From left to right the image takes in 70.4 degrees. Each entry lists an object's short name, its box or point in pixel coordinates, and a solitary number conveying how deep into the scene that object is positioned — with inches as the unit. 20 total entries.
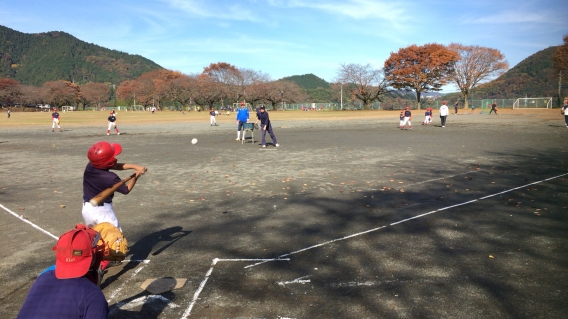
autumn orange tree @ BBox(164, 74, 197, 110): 3476.9
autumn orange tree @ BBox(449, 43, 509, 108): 2647.6
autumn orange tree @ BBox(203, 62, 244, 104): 3396.4
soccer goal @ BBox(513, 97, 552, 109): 2411.4
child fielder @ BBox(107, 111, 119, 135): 1044.5
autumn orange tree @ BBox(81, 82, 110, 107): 4859.7
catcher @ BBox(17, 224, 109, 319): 87.0
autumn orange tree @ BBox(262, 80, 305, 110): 3442.4
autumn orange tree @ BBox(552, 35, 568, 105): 2198.6
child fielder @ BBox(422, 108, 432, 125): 1306.6
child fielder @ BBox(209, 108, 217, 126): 1481.3
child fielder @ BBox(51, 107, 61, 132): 1230.6
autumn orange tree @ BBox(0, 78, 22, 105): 4010.8
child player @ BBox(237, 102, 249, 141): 805.2
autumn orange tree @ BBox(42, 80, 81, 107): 4222.4
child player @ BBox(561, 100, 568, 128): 1018.8
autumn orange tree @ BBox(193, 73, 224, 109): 3368.6
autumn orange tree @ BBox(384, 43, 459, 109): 2667.3
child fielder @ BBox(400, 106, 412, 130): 1107.9
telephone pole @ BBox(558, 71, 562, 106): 2290.4
